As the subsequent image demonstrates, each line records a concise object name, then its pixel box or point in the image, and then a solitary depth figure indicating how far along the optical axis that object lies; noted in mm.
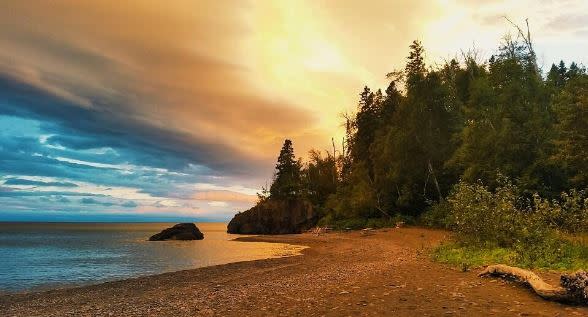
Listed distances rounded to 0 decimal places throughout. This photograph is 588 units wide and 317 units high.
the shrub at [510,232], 15461
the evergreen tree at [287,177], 89062
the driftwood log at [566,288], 9344
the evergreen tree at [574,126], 27847
